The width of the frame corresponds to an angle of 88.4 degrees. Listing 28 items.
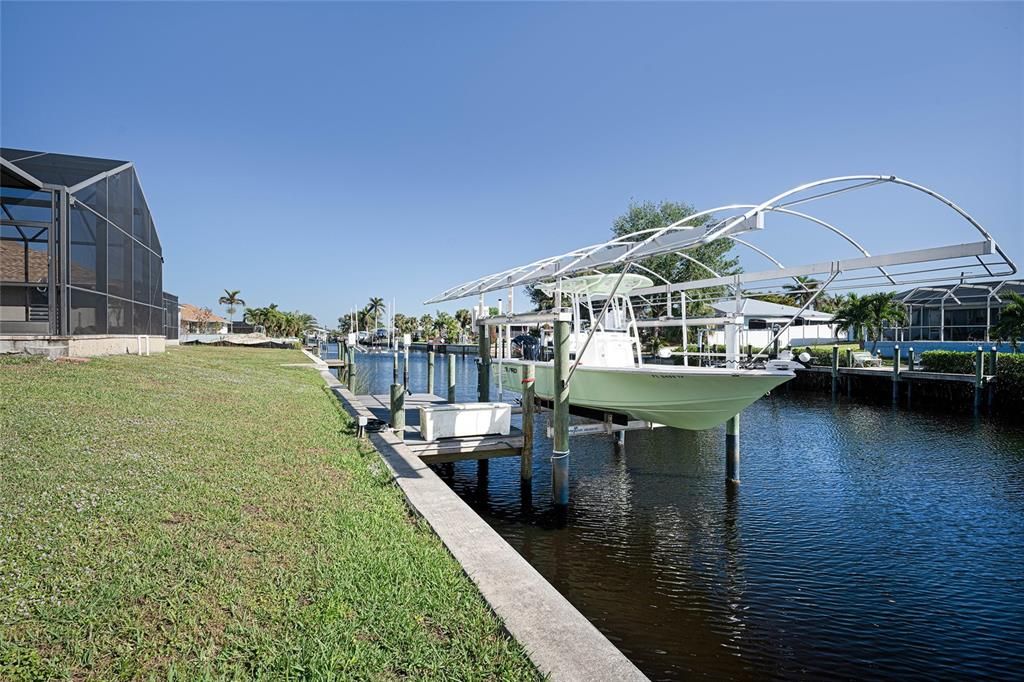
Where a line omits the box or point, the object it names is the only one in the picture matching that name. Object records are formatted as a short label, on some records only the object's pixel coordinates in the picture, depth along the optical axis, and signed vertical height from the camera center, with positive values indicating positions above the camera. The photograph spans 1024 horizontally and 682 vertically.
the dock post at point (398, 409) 10.48 -1.40
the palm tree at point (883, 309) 34.66 +2.06
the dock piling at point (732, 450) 11.30 -2.40
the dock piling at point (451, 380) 17.91 -1.40
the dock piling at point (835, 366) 28.72 -1.42
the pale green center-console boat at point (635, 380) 10.14 -0.85
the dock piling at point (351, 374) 25.52 -1.75
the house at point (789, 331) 31.37 +0.97
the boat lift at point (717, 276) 6.75 +1.21
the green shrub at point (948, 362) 23.98 -1.02
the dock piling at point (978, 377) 22.08 -1.56
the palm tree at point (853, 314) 35.03 +1.73
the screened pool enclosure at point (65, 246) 11.83 +2.33
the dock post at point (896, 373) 25.39 -1.62
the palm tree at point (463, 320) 99.72 +3.89
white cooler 9.62 -1.52
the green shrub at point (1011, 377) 21.38 -1.52
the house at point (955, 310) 32.47 +2.10
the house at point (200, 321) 61.41 +2.31
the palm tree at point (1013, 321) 23.25 +0.85
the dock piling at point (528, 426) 9.63 -1.59
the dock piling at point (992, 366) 22.12 -1.11
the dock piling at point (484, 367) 16.67 -0.88
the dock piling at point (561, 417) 9.12 -1.35
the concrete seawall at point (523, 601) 3.27 -1.98
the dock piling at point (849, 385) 28.44 -2.44
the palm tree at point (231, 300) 105.44 +7.94
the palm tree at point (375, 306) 123.78 +7.88
